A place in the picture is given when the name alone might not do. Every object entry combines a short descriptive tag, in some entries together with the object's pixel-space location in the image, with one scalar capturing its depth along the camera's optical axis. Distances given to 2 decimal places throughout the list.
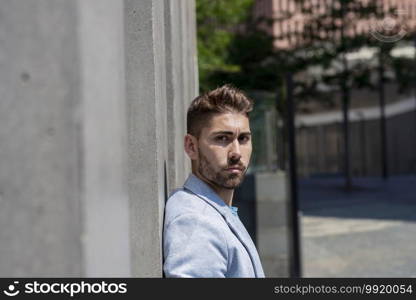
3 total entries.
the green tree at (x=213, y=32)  15.85
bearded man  2.01
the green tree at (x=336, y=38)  21.83
